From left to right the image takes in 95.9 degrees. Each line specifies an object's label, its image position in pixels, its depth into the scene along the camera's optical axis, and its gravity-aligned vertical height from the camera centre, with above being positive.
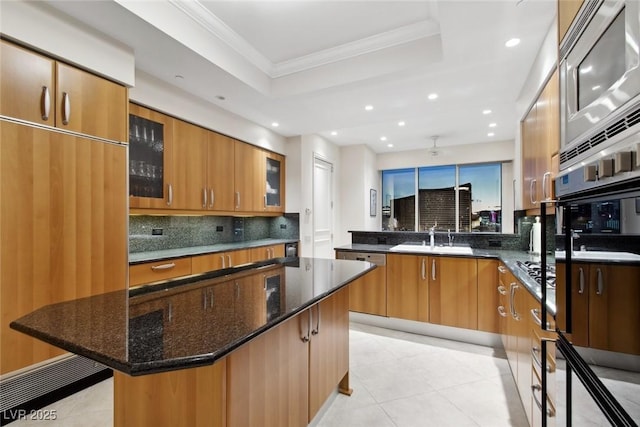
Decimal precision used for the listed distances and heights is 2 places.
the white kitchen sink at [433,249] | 2.98 -0.40
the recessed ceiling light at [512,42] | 2.16 +1.30
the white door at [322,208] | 5.02 +0.11
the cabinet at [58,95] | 1.66 +0.78
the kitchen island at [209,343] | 0.77 -0.36
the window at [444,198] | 6.20 +0.36
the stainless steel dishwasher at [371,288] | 3.22 -0.85
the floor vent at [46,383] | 1.69 -1.10
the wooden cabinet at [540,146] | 1.91 +0.51
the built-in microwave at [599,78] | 0.65 +0.37
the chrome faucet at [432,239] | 3.41 -0.31
